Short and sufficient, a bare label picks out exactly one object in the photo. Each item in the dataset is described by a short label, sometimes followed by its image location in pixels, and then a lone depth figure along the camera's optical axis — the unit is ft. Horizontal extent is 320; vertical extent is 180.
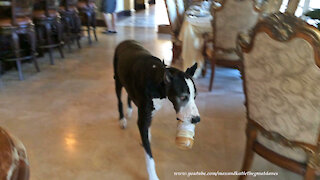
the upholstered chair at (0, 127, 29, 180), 2.23
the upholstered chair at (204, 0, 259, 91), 9.62
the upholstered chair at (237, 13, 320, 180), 3.88
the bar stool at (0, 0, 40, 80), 11.12
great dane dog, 4.67
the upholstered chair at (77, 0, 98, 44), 17.56
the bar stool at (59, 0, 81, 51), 15.75
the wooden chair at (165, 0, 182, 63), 13.12
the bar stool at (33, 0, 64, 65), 13.37
